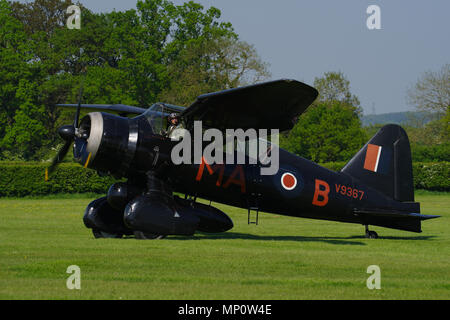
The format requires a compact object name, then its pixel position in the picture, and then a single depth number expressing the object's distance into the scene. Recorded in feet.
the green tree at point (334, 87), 305.94
